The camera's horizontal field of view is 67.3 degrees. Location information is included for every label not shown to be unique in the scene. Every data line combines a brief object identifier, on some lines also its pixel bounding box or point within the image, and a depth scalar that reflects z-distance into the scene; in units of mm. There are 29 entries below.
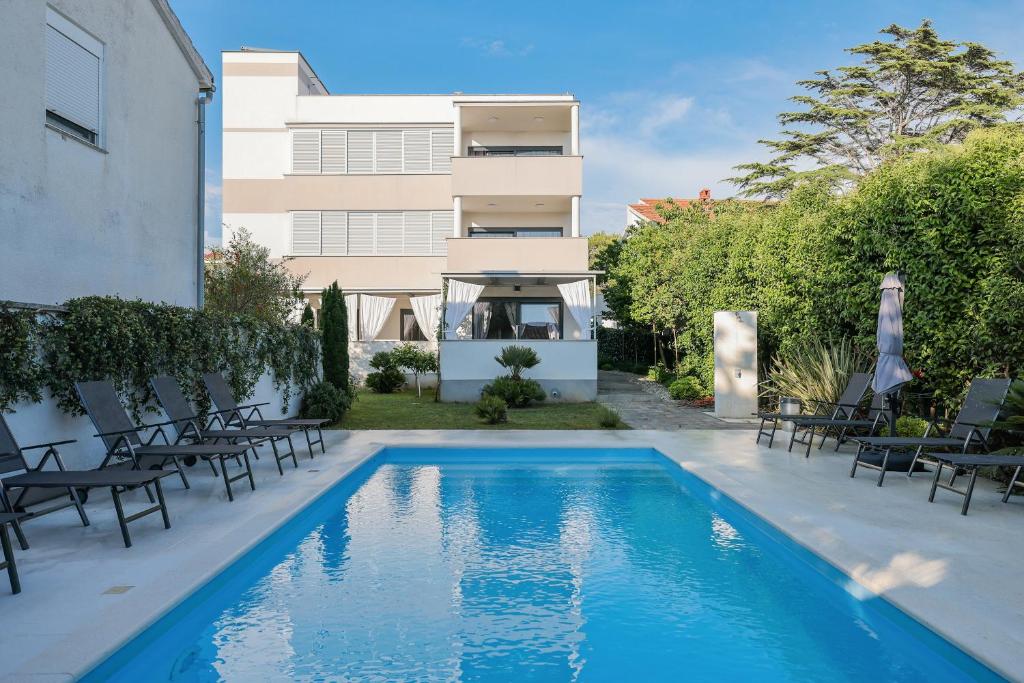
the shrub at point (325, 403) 15078
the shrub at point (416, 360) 22469
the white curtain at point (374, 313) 24984
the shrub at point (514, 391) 18156
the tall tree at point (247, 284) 19234
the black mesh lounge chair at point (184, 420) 8703
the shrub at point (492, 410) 14828
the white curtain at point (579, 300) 20641
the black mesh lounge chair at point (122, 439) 7137
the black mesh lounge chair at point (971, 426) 7930
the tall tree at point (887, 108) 29391
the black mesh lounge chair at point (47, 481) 5504
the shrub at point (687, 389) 19383
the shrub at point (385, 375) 22766
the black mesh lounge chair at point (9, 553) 4406
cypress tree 16609
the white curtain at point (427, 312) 24969
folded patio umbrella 9281
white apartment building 22422
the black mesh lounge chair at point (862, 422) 10312
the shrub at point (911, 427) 10039
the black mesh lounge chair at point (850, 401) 10874
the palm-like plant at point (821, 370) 12148
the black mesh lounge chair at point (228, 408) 10195
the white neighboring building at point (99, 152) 8922
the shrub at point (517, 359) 19188
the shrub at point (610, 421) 14406
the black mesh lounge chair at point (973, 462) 6797
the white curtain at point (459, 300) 20469
